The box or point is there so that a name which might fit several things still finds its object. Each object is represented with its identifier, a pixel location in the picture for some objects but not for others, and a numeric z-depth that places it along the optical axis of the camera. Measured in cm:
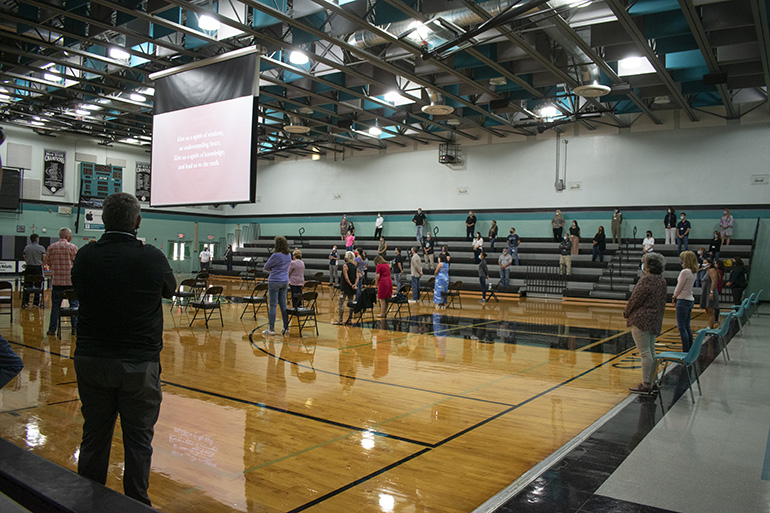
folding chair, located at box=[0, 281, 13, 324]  921
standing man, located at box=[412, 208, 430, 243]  2189
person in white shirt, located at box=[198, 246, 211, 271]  2461
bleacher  1702
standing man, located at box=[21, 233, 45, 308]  1190
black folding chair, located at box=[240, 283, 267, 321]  1067
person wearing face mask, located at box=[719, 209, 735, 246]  1688
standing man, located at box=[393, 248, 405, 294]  1530
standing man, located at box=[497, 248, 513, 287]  1797
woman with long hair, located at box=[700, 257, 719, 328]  977
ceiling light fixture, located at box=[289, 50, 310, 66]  1195
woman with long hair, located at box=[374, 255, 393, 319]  1105
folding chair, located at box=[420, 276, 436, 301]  1563
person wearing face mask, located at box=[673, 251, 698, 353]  686
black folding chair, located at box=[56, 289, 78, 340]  764
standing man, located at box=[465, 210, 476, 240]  2116
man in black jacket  239
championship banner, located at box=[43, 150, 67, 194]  2372
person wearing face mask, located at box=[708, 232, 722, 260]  1620
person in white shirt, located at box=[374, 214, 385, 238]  2350
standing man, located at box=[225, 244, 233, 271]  2505
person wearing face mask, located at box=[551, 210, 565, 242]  1950
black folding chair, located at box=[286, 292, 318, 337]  888
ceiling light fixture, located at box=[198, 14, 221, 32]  1019
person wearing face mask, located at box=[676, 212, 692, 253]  1686
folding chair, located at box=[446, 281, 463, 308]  1449
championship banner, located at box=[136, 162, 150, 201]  2681
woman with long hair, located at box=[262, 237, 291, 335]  849
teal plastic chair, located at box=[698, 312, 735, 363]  689
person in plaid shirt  796
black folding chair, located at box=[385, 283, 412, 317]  1189
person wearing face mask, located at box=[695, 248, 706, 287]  1498
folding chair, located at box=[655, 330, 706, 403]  532
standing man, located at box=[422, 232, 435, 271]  2035
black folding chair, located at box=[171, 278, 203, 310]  1110
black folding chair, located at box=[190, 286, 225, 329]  940
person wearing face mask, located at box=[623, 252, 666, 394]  535
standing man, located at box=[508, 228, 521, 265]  1894
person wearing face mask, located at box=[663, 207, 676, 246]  1759
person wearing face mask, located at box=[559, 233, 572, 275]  1766
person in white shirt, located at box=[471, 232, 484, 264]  1980
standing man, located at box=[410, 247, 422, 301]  1478
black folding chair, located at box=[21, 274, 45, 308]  1113
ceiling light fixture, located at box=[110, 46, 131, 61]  1256
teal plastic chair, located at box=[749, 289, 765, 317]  1419
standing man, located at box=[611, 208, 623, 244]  1862
